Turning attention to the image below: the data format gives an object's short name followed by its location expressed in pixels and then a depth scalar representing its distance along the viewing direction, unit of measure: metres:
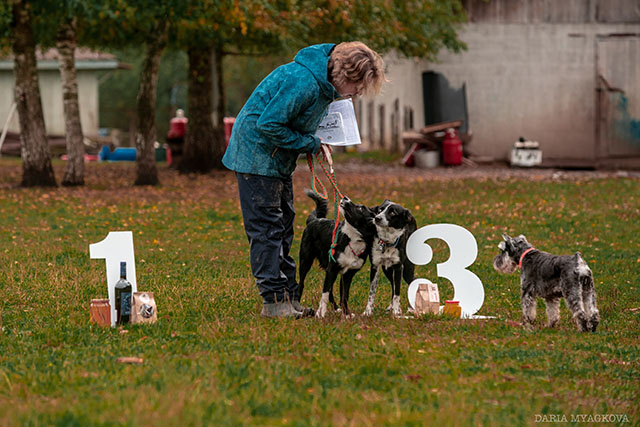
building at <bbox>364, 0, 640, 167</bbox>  47.71
